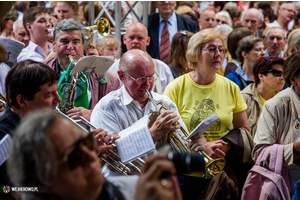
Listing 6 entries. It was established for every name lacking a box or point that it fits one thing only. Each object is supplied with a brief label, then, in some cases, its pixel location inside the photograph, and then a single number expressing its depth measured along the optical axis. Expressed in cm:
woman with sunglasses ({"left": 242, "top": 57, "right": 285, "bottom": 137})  511
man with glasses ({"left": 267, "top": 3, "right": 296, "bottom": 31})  1005
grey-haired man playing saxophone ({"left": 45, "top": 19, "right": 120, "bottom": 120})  464
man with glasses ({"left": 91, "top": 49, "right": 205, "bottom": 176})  378
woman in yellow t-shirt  445
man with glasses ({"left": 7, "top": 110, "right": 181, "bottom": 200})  177
